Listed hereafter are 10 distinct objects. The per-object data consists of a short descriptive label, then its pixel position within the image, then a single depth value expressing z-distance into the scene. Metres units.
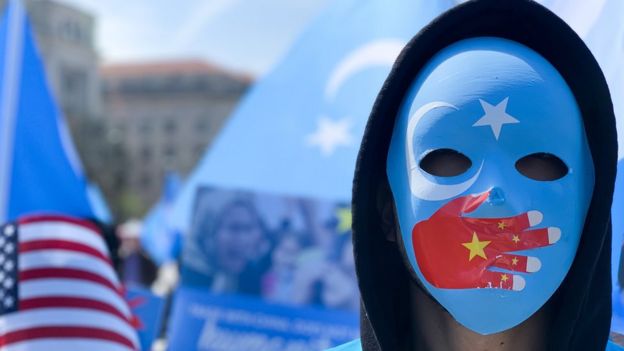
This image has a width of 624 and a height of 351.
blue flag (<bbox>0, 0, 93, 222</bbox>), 4.83
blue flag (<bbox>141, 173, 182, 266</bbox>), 9.41
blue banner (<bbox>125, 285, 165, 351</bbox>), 3.85
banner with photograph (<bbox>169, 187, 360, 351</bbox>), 4.75
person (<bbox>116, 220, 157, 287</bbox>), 8.80
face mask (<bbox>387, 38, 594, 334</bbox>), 1.59
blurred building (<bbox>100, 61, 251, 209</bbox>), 90.44
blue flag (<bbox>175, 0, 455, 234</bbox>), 4.71
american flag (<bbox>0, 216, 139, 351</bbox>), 2.91
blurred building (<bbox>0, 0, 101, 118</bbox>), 68.12
